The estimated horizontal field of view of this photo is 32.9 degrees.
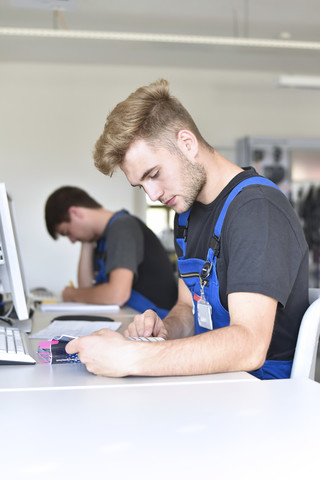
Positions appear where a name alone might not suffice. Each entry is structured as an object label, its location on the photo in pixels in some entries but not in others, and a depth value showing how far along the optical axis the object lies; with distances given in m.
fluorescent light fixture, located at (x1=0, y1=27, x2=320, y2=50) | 4.46
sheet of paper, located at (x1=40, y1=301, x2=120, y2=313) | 2.73
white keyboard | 1.40
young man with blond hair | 1.23
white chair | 1.40
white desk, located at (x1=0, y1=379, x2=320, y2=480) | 0.77
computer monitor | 1.68
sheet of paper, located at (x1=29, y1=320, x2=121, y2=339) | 1.86
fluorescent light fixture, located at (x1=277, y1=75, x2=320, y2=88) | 5.34
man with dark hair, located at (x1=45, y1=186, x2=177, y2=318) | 2.80
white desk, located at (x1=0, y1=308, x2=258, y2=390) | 1.19
